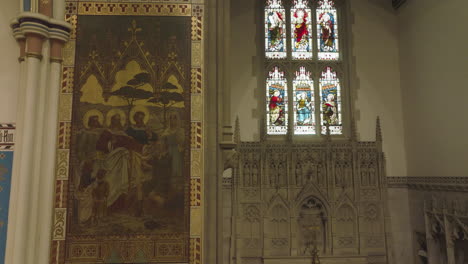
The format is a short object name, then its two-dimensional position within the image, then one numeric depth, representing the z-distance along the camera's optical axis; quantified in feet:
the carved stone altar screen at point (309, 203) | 24.02
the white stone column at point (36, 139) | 10.75
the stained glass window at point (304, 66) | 26.55
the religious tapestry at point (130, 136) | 11.27
